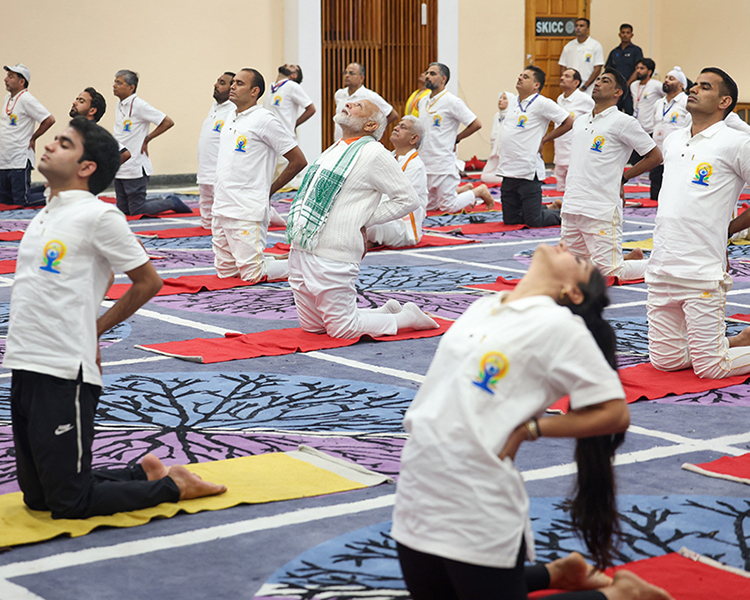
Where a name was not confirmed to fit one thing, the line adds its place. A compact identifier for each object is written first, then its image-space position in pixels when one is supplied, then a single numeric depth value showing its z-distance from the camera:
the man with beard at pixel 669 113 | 12.66
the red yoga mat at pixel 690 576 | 2.85
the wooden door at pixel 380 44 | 16.38
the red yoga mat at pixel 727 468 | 3.78
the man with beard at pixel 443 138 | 12.12
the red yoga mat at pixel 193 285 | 7.70
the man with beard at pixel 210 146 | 10.31
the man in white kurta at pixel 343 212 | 5.91
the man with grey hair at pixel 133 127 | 11.62
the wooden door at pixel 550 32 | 18.81
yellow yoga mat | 3.30
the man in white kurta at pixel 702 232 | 5.10
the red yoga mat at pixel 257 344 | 5.70
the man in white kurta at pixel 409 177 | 9.54
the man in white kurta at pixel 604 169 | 7.64
